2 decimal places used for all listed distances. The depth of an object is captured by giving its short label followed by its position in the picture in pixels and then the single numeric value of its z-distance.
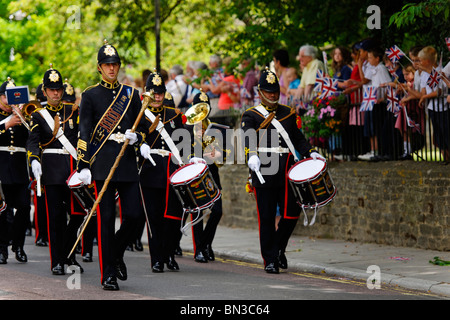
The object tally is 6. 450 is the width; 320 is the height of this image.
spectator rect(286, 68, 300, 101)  15.88
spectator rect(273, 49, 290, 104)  15.58
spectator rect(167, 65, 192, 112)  18.30
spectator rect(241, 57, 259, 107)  16.94
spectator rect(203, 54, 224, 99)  17.95
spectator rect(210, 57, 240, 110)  17.70
